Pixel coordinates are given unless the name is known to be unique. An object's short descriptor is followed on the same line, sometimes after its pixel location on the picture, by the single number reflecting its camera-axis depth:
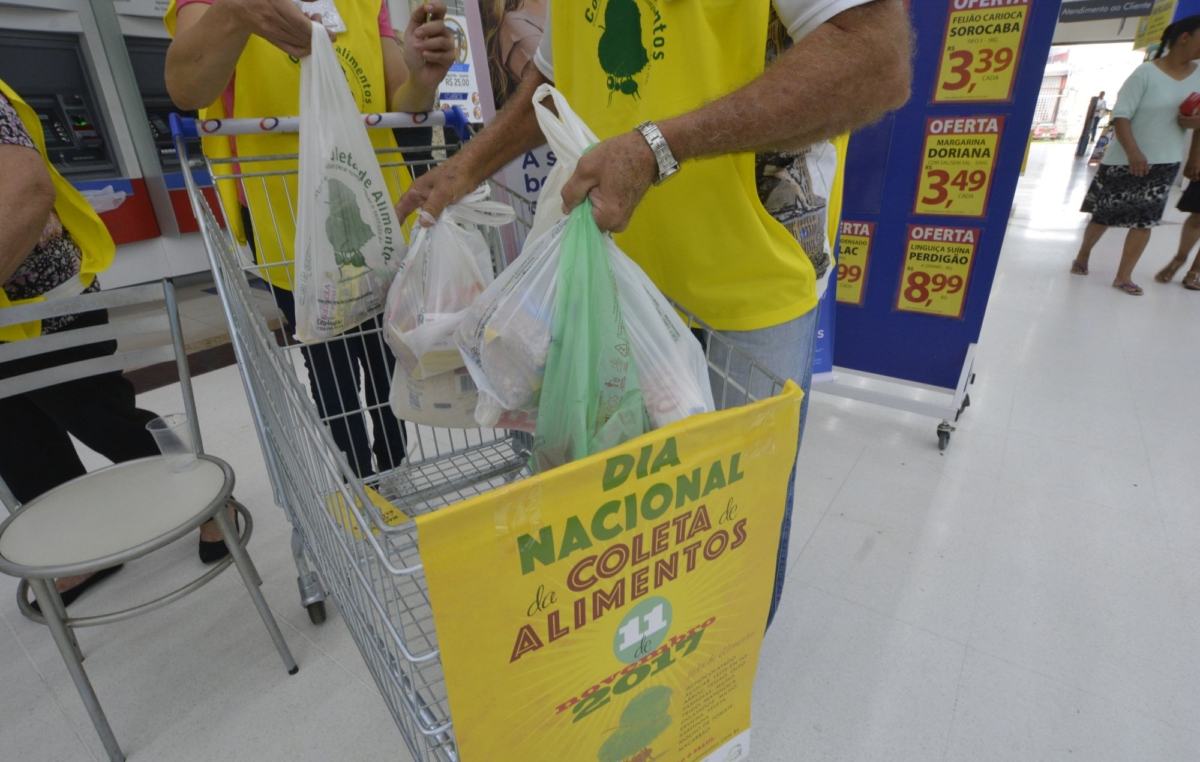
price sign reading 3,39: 1.89
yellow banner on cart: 0.56
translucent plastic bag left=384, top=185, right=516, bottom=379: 0.95
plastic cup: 1.39
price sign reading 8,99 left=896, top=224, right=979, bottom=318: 2.19
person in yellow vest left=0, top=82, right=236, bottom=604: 1.22
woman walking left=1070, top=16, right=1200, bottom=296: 3.66
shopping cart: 0.70
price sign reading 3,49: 2.04
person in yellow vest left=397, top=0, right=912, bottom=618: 0.69
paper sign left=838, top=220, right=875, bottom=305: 2.40
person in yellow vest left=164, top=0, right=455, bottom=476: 1.11
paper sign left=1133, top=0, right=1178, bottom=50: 4.76
